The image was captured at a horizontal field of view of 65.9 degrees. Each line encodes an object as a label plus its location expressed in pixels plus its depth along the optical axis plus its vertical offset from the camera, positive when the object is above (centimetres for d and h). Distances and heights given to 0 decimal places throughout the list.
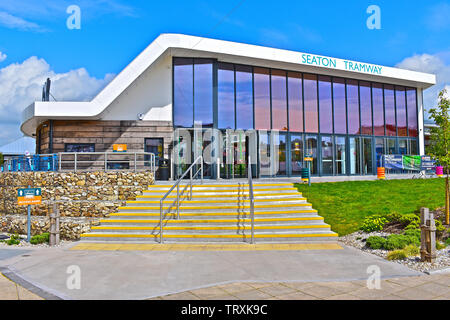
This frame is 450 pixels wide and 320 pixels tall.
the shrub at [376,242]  886 -185
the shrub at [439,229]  943 -164
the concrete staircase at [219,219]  1023 -148
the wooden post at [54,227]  1030 -155
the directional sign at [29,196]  1113 -67
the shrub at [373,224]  1027 -160
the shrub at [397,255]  787 -194
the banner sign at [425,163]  2295 +43
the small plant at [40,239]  1067 -196
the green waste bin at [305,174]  1617 -13
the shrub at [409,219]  1007 -145
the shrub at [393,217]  1071 -145
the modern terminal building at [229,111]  1648 +314
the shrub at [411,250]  801 -187
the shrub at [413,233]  914 -168
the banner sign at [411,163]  2268 +45
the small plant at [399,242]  852 -178
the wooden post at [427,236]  735 -143
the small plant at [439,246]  848 -188
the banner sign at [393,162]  2225 +52
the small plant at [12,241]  1077 -204
